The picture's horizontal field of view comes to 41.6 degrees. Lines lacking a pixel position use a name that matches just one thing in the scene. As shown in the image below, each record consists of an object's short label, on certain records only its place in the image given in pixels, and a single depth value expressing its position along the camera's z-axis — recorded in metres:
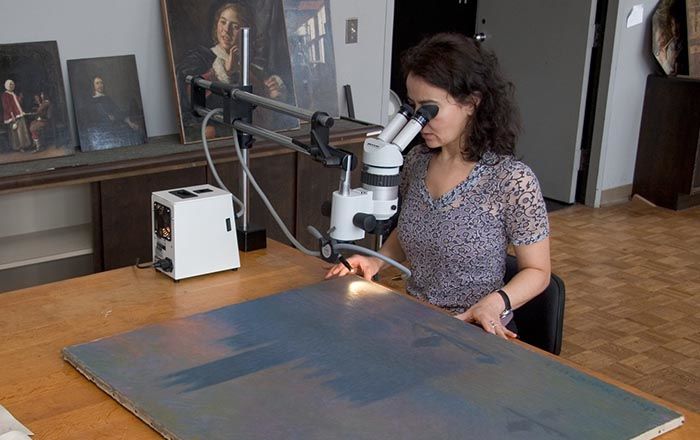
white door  5.39
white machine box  2.05
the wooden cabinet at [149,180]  3.00
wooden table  1.48
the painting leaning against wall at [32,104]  3.04
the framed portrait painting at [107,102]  3.23
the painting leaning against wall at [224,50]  3.44
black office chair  2.11
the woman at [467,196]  2.11
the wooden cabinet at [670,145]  5.47
